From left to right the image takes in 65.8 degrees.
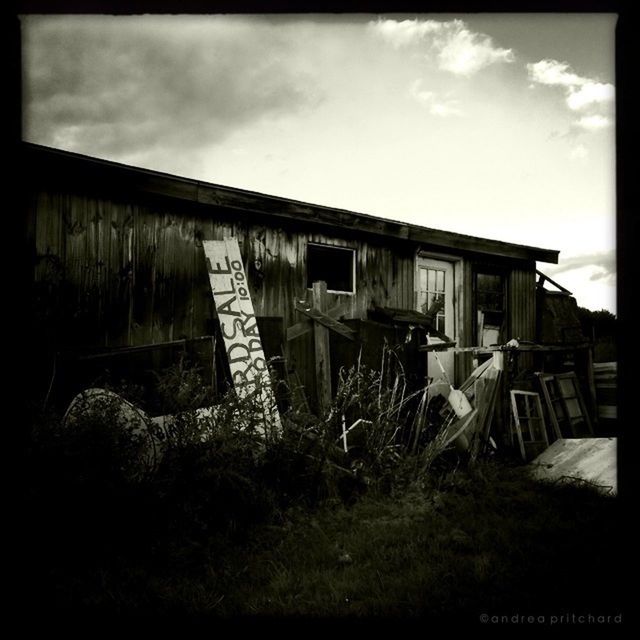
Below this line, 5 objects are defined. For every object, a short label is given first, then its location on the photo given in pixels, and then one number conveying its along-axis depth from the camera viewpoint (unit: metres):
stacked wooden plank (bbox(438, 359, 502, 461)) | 5.60
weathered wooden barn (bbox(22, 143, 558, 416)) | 5.48
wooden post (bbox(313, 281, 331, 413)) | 5.93
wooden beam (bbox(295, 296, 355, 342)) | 6.06
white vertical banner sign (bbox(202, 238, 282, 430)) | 5.74
